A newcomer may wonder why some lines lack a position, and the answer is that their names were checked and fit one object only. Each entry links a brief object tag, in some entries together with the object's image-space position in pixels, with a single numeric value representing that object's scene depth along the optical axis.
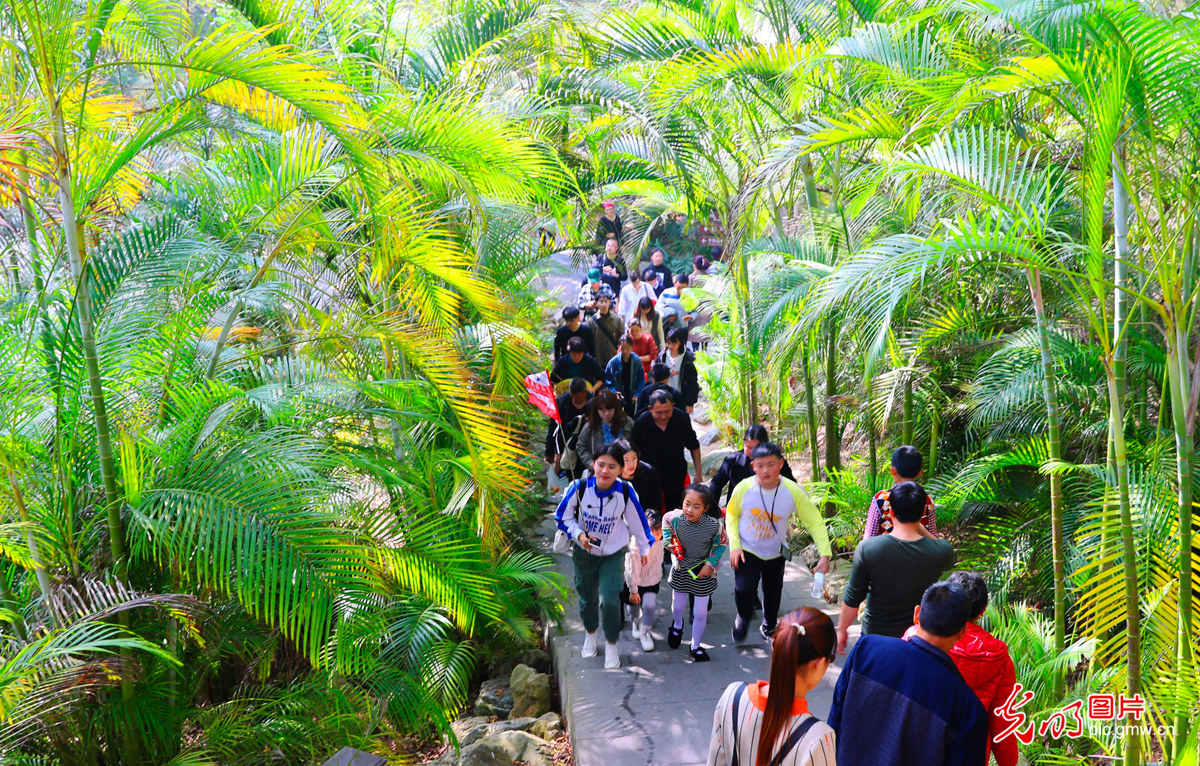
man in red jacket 3.41
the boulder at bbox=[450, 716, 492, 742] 5.77
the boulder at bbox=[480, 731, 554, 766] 4.98
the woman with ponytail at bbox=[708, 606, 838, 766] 2.58
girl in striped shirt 5.61
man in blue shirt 2.83
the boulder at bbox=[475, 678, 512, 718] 6.02
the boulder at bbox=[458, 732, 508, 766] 4.81
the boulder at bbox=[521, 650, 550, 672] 6.47
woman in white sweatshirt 5.43
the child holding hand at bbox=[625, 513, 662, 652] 5.85
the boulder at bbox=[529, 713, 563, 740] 5.44
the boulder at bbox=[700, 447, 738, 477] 9.82
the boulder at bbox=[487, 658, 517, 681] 6.60
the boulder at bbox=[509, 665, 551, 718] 5.84
